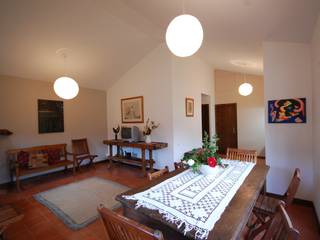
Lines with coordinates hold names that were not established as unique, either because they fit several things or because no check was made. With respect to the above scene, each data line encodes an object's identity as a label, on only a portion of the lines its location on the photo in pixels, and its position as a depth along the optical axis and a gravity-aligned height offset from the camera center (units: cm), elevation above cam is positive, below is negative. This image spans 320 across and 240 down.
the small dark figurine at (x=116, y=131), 483 -31
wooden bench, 330 -85
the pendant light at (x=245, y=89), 423 +75
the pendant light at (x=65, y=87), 276 +58
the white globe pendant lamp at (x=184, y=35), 147 +77
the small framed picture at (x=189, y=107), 448 +34
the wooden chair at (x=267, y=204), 144 -88
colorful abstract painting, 240 +10
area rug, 225 -130
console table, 385 -66
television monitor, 437 -36
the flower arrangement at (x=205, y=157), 169 -40
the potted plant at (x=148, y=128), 414 -21
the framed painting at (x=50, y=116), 401 +14
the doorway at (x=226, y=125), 594 -24
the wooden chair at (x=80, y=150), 438 -81
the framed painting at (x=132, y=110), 462 +30
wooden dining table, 88 -60
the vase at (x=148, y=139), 412 -47
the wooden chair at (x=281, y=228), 72 -56
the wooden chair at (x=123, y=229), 71 -51
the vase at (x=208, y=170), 167 -52
